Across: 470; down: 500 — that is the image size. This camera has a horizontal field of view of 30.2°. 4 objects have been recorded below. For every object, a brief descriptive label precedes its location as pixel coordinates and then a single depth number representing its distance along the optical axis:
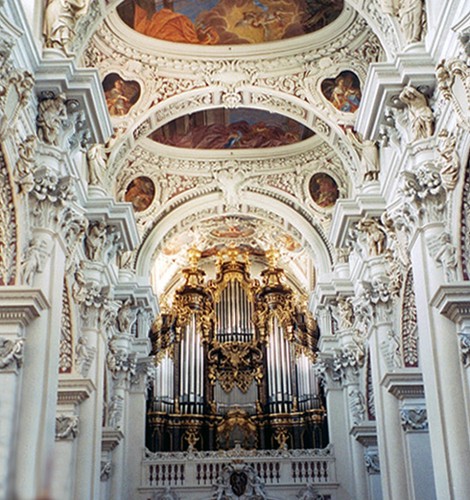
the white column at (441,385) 9.86
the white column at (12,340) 9.73
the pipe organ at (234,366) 21.92
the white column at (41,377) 9.81
